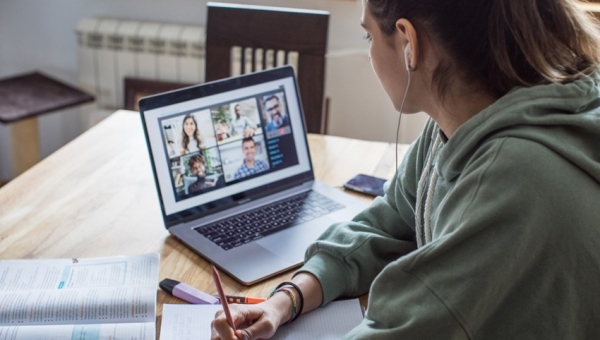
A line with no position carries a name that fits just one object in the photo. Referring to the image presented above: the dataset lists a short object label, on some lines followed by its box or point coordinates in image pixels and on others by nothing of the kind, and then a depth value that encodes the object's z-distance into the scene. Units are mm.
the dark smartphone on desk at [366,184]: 1484
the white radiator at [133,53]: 2742
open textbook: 993
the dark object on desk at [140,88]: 2799
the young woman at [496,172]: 758
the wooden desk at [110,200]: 1219
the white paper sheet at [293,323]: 1013
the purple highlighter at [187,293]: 1088
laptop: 1255
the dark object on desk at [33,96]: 2555
